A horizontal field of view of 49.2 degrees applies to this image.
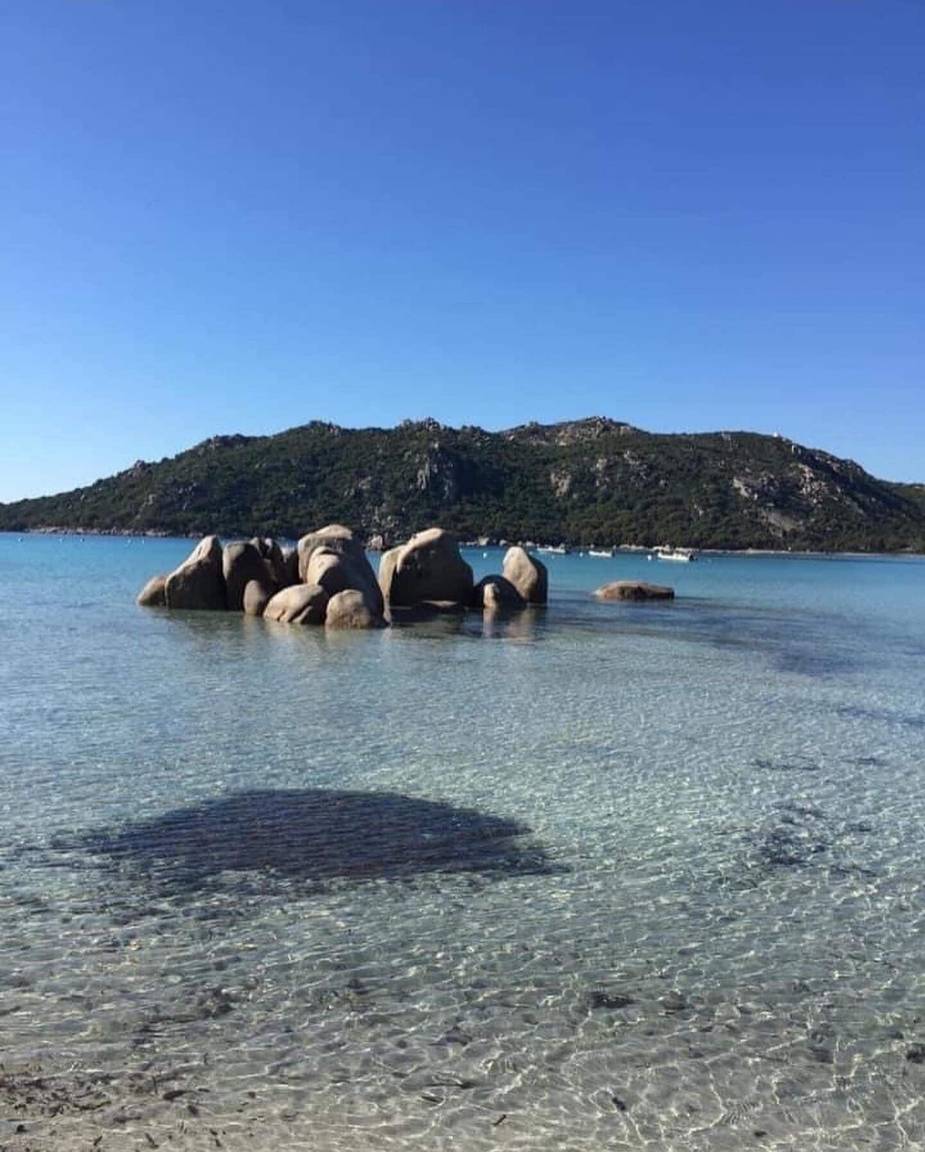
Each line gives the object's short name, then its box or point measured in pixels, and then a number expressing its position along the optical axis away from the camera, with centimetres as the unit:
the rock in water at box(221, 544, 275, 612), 3359
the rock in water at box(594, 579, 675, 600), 4703
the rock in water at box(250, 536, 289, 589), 3372
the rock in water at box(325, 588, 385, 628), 2914
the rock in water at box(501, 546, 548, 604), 4119
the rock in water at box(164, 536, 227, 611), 3416
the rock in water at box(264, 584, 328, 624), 3008
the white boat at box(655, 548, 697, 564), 11109
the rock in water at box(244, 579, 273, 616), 3234
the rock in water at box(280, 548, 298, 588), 3431
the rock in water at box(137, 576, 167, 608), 3528
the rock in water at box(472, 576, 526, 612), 3803
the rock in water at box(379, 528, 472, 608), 3731
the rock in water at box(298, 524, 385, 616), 3111
